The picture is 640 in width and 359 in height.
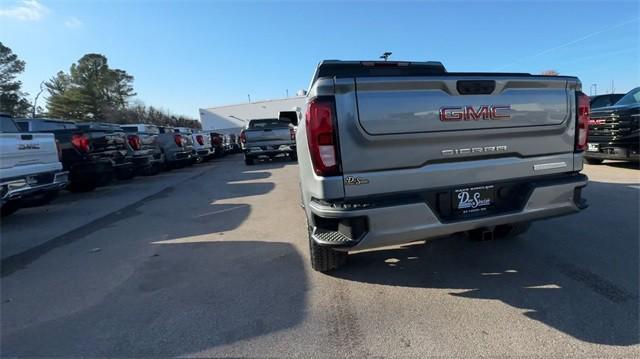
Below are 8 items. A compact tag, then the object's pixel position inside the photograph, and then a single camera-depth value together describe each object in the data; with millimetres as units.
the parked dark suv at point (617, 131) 8398
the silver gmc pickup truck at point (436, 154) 2746
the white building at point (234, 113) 57169
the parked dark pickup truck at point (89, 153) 8859
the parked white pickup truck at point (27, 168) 5844
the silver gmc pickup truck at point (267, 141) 16359
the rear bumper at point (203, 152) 18391
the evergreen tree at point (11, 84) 41750
